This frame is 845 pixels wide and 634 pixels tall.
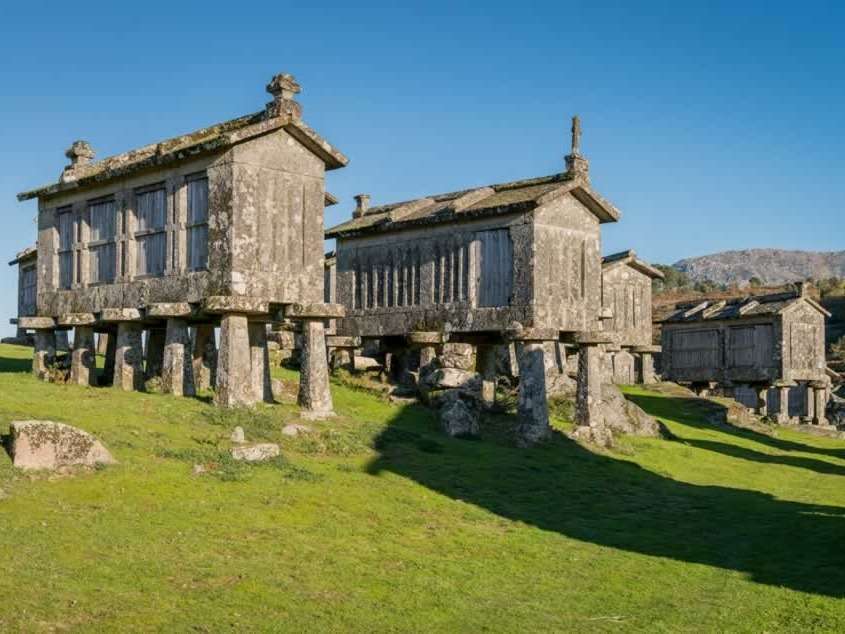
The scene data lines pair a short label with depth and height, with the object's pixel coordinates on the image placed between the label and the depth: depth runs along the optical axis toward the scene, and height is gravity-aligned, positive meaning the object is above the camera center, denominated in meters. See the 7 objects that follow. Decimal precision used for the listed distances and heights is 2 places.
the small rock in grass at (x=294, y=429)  18.91 -1.81
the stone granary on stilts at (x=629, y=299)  44.00 +1.57
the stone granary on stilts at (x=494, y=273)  24.89 +1.58
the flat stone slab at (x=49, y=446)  14.08 -1.61
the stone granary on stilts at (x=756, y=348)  46.03 -0.57
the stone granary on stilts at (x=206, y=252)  20.31 +1.70
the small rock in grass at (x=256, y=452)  16.42 -1.94
